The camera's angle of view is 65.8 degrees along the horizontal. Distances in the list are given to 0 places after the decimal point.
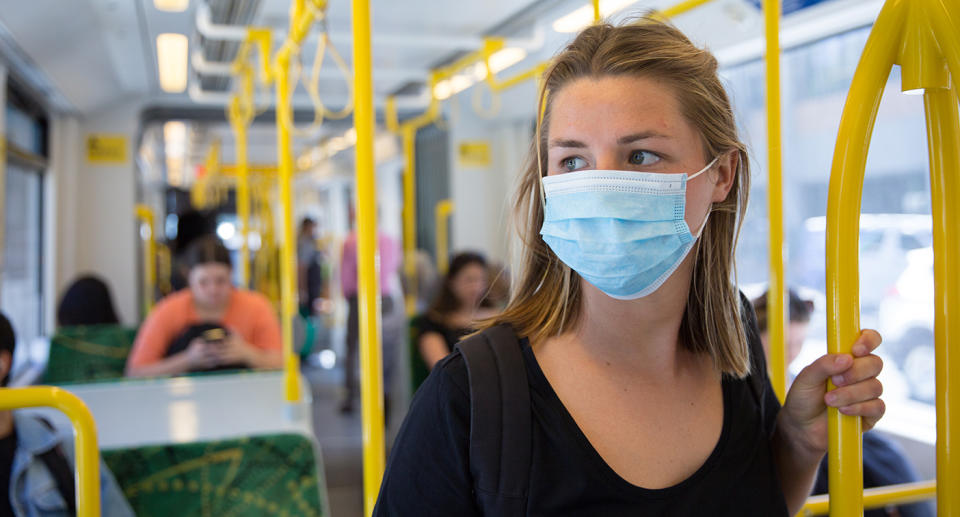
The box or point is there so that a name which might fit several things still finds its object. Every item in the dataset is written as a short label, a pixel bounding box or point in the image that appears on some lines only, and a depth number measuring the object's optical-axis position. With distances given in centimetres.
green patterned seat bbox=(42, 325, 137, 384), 367
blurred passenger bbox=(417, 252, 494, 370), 339
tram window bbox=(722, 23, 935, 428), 343
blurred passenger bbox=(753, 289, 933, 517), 203
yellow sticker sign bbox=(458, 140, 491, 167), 795
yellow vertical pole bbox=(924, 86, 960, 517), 93
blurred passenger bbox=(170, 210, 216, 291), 934
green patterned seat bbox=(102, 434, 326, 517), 181
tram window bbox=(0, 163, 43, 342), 523
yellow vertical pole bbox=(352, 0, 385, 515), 120
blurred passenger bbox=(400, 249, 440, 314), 641
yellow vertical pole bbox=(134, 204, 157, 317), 702
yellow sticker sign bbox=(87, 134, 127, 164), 658
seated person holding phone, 324
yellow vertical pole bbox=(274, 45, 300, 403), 234
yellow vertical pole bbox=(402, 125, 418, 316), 616
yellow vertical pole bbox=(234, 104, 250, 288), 385
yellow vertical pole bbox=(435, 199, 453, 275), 731
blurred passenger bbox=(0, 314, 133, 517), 164
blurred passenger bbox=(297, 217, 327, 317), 934
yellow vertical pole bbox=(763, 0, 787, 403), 127
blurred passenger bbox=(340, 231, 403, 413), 572
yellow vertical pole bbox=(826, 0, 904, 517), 92
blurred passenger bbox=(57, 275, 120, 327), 436
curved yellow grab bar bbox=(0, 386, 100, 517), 111
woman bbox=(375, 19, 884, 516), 89
